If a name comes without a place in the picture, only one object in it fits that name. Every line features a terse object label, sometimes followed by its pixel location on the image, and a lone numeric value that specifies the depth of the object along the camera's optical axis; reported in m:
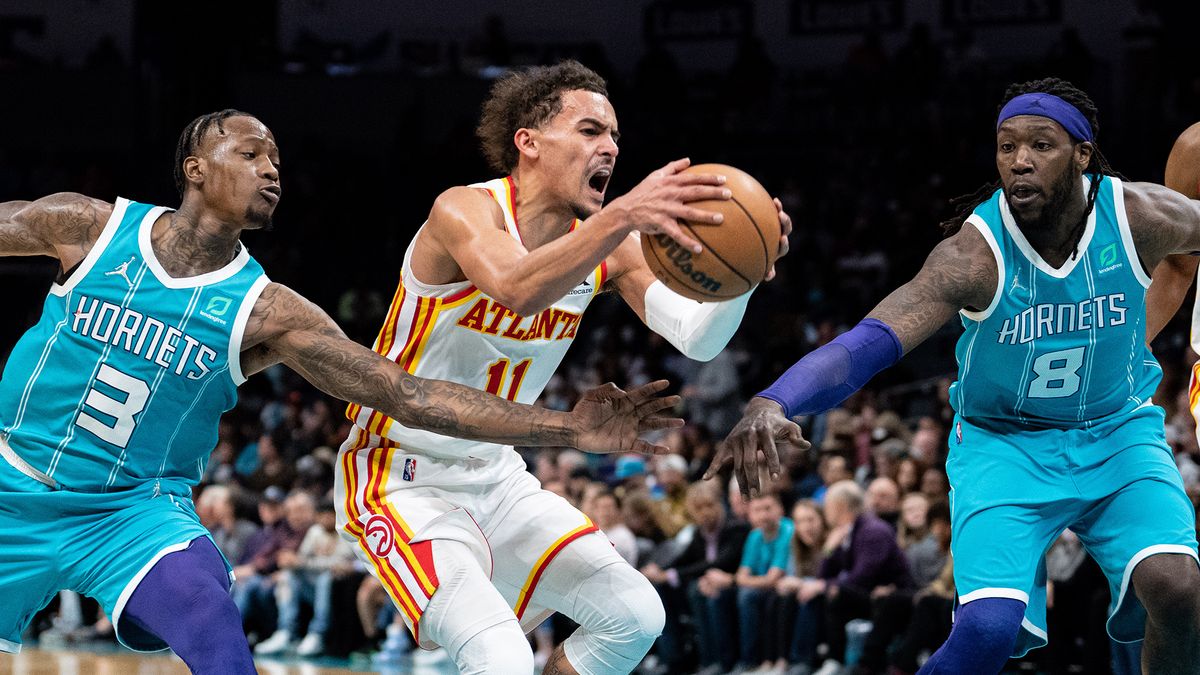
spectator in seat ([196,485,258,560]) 12.71
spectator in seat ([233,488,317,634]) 12.18
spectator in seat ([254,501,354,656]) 11.78
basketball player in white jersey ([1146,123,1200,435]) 5.61
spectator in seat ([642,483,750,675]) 9.93
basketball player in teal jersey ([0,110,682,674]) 4.50
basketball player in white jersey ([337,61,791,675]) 4.70
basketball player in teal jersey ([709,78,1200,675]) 4.72
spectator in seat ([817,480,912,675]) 9.25
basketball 4.23
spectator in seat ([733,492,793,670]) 9.73
